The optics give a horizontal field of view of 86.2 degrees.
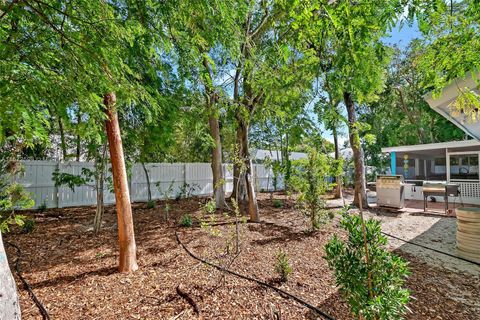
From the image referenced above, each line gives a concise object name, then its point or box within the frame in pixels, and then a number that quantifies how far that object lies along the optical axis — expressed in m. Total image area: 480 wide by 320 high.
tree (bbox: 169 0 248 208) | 2.66
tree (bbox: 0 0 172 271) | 2.13
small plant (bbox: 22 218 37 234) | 5.16
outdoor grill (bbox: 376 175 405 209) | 8.39
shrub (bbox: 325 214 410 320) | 1.71
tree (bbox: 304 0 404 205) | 2.27
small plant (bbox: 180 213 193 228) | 5.75
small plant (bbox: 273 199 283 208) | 8.76
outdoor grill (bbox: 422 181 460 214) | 7.96
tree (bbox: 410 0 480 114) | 2.89
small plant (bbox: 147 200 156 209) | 8.36
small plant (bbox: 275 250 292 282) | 3.14
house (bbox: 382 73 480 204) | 4.20
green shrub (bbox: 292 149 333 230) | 5.25
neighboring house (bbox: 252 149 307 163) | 15.19
